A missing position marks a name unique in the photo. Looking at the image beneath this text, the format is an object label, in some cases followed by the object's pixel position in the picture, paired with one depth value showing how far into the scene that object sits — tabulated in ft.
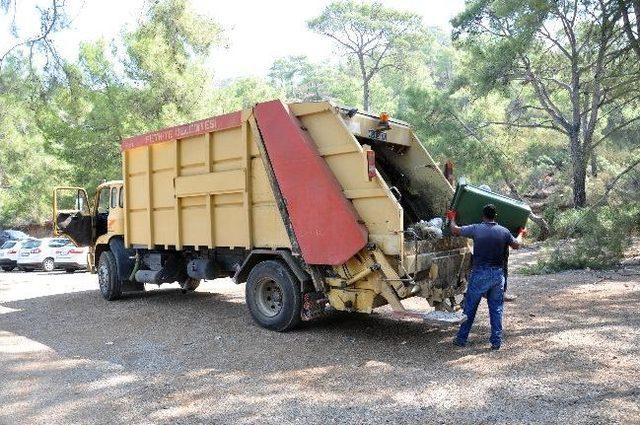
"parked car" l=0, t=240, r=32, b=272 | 65.87
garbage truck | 18.71
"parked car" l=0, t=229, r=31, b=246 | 82.07
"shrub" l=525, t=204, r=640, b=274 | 33.76
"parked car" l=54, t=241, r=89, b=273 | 59.82
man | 18.17
